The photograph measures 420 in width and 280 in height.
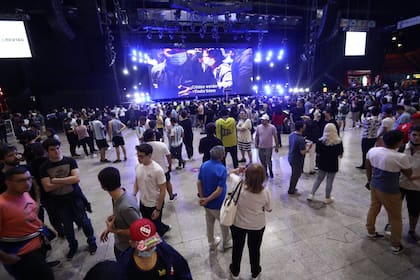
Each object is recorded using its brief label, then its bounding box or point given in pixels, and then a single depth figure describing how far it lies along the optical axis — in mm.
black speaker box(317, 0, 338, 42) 16281
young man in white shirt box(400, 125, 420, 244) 2854
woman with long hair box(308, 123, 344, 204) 3803
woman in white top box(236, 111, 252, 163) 5824
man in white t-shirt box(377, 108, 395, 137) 4652
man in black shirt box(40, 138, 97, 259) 2779
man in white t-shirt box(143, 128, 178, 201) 3883
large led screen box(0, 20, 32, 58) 11338
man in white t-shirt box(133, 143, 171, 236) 2711
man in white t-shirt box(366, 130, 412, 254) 2625
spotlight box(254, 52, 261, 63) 20547
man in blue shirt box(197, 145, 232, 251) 2730
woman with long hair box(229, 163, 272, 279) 2160
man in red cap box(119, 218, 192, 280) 1364
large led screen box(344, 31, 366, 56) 17828
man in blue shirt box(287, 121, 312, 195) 4172
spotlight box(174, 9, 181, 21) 14385
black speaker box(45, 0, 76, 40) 12272
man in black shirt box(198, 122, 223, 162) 4363
